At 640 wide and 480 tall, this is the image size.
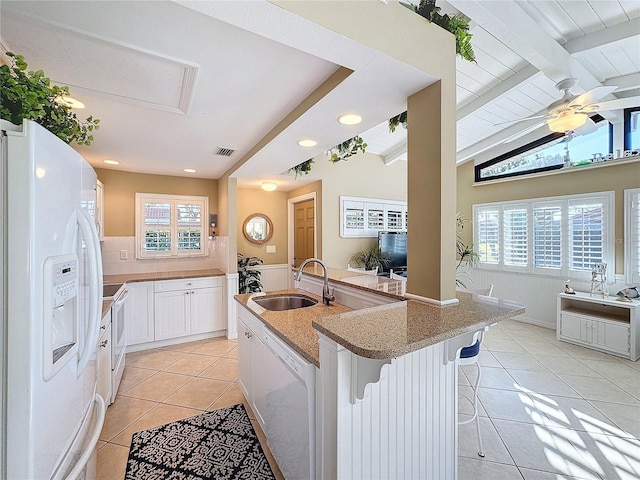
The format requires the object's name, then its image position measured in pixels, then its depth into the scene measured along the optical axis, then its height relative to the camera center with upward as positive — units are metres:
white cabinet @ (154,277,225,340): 3.52 -0.91
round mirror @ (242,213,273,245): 4.79 +0.18
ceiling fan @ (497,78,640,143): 2.16 +1.10
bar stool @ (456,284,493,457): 1.83 -0.81
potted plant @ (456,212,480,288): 5.24 -0.35
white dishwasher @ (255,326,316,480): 1.24 -0.89
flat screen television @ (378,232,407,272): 4.76 -0.17
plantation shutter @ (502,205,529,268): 4.68 +0.04
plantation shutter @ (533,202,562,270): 4.27 +0.05
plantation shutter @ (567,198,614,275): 3.83 +0.05
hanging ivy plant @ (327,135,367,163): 2.67 +0.90
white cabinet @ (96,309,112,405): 2.06 -0.95
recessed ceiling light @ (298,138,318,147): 2.33 +0.83
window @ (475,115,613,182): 3.90 +1.33
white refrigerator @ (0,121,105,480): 0.70 -0.19
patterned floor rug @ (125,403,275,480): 1.68 -1.43
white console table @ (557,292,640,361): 3.20 -1.06
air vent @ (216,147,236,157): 2.88 +0.94
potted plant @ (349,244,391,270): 4.73 -0.38
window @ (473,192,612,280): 3.86 +0.06
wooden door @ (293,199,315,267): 4.67 +0.13
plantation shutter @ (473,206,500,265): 5.06 +0.08
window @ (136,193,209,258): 3.86 +0.19
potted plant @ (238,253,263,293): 4.27 -0.60
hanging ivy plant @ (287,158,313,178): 3.39 +0.90
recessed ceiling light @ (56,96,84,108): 1.75 +0.91
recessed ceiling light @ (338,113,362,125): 1.83 +0.82
